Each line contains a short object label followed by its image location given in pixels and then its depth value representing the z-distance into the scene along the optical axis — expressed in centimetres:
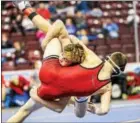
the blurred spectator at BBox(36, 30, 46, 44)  1310
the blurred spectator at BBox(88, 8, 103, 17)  1450
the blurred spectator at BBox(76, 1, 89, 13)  1429
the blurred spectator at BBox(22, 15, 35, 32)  1323
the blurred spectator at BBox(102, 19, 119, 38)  1391
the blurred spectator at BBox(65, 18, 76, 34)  1319
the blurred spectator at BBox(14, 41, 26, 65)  1241
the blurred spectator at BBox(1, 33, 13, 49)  1250
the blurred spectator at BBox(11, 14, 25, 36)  1347
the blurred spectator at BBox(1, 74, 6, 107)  1065
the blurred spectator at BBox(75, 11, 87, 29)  1369
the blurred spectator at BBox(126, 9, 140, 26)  1438
